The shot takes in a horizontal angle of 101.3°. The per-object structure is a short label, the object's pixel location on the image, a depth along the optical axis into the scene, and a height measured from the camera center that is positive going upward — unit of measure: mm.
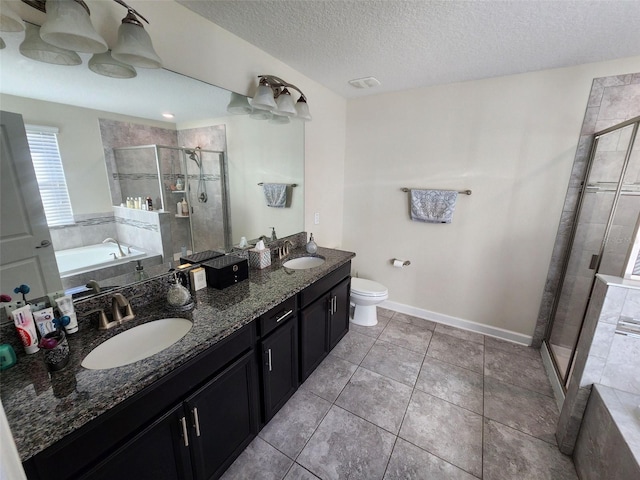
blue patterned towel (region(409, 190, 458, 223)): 2484 -193
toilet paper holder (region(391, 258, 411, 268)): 2861 -840
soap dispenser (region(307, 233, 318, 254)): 2352 -564
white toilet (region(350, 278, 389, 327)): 2594 -1117
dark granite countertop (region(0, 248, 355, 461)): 702 -636
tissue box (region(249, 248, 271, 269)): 1955 -556
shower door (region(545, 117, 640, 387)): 1789 -282
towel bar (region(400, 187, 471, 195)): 2426 -62
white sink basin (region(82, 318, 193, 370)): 1040 -696
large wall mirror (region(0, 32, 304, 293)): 1059 +127
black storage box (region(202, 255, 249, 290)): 1564 -537
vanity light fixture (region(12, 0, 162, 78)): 915 +522
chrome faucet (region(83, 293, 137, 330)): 1146 -589
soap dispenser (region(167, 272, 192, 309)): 1312 -570
